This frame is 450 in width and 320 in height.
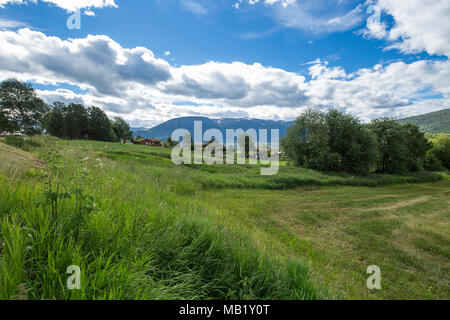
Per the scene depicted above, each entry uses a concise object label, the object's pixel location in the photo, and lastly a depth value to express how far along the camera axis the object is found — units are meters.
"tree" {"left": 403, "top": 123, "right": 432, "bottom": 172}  45.12
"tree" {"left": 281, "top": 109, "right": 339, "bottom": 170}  32.72
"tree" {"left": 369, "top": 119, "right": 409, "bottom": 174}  39.31
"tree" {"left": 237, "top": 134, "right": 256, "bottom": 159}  45.62
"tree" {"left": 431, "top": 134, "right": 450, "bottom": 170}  64.00
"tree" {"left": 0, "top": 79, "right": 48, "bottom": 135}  51.28
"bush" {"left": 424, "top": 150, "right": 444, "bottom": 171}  59.69
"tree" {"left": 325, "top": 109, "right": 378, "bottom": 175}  33.38
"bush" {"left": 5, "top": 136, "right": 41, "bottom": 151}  12.36
